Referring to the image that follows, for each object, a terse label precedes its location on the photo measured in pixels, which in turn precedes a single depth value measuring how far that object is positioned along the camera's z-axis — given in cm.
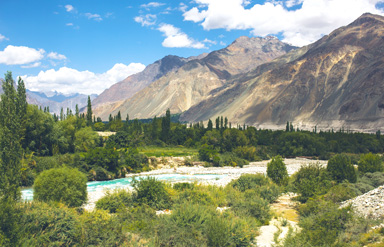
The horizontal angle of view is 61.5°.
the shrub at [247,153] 5434
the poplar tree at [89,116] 7371
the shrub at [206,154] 4947
